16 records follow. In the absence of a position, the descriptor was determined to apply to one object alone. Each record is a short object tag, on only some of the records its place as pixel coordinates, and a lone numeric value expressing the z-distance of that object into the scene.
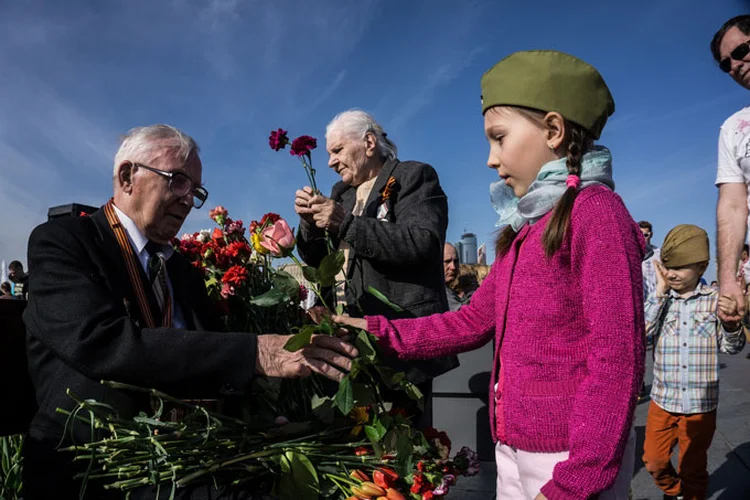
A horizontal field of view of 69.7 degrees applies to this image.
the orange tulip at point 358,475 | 1.38
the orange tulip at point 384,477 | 1.39
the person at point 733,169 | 2.44
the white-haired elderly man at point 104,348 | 1.39
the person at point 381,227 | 2.10
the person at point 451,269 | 4.75
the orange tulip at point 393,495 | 1.36
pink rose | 1.66
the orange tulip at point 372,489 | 1.34
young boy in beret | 3.10
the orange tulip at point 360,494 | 1.34
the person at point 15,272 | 9.90
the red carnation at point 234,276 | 1.79
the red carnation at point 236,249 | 1.91
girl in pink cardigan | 1.00
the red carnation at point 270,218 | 1.79
